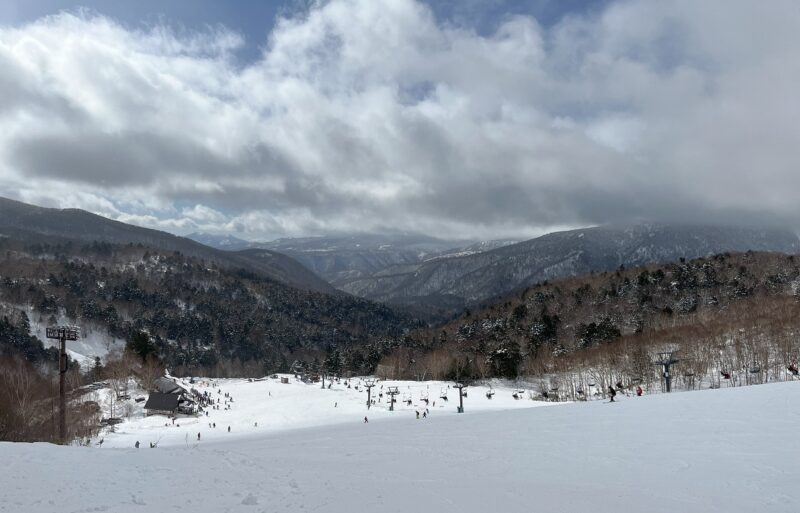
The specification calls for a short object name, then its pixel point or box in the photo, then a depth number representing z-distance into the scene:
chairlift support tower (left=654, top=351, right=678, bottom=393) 47.31
